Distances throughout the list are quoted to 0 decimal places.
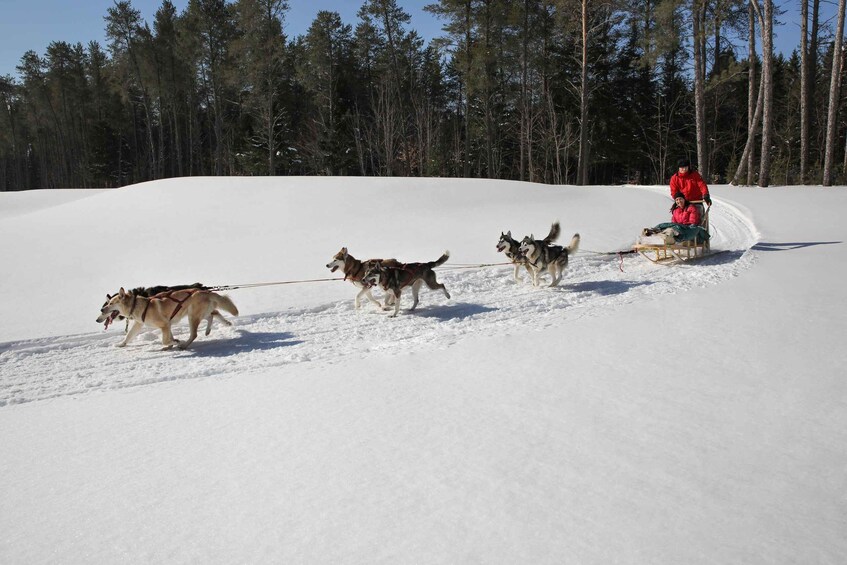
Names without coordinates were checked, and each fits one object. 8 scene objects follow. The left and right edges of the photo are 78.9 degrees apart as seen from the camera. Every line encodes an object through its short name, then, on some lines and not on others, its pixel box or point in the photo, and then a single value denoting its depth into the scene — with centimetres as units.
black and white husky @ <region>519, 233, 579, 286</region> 792
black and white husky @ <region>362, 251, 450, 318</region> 693
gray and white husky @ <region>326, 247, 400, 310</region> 725
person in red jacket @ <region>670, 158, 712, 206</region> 1002
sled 905
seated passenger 969
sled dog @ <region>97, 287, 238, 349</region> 584
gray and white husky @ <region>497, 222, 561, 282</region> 813
